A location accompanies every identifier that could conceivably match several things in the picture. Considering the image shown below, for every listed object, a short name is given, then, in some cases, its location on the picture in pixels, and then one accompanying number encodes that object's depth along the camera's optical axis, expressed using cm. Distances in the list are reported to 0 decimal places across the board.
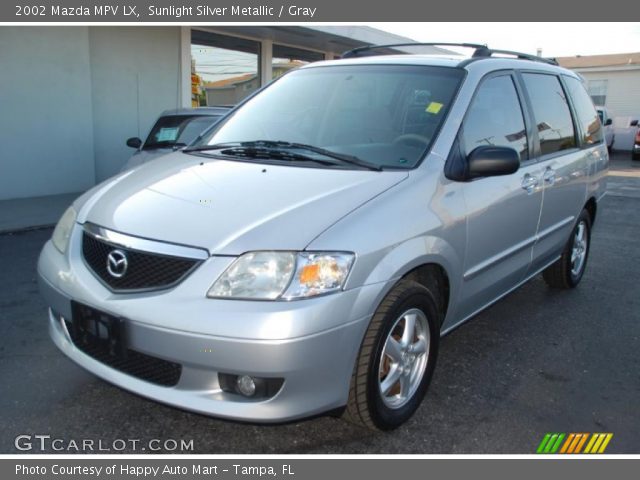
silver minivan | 238
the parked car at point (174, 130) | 737
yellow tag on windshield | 333
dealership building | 865
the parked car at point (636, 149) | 2078
